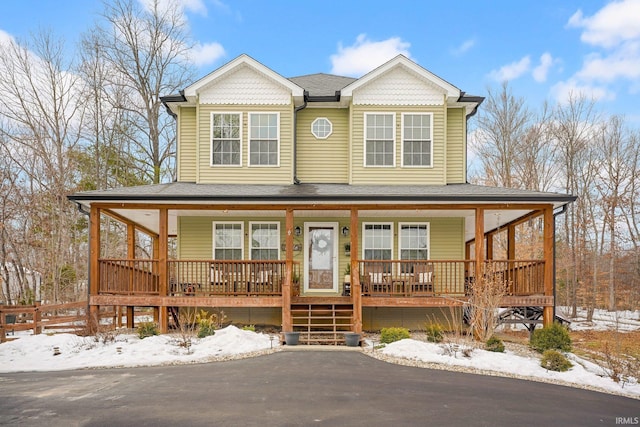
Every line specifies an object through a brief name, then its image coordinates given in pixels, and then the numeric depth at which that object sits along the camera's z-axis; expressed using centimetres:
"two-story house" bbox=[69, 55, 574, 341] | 1539
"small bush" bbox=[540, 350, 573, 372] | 1001
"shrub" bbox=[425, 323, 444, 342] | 1224
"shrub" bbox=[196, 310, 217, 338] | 1227
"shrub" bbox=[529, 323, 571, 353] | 1173
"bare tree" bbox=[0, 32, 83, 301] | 2484
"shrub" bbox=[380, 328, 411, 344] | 1200
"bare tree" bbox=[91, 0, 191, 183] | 2631
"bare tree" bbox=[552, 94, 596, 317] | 2873
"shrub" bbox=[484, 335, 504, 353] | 1131
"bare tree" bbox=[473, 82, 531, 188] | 2903
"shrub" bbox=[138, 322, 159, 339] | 1255
